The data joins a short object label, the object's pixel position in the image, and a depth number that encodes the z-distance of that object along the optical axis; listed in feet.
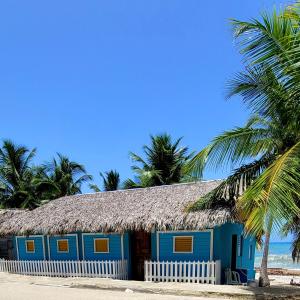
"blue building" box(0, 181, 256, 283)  39.86
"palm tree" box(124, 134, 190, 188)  76.48
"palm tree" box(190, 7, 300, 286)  19.52
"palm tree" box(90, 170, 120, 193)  84.99
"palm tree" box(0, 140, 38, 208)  78.43
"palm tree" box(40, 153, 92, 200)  84.48
